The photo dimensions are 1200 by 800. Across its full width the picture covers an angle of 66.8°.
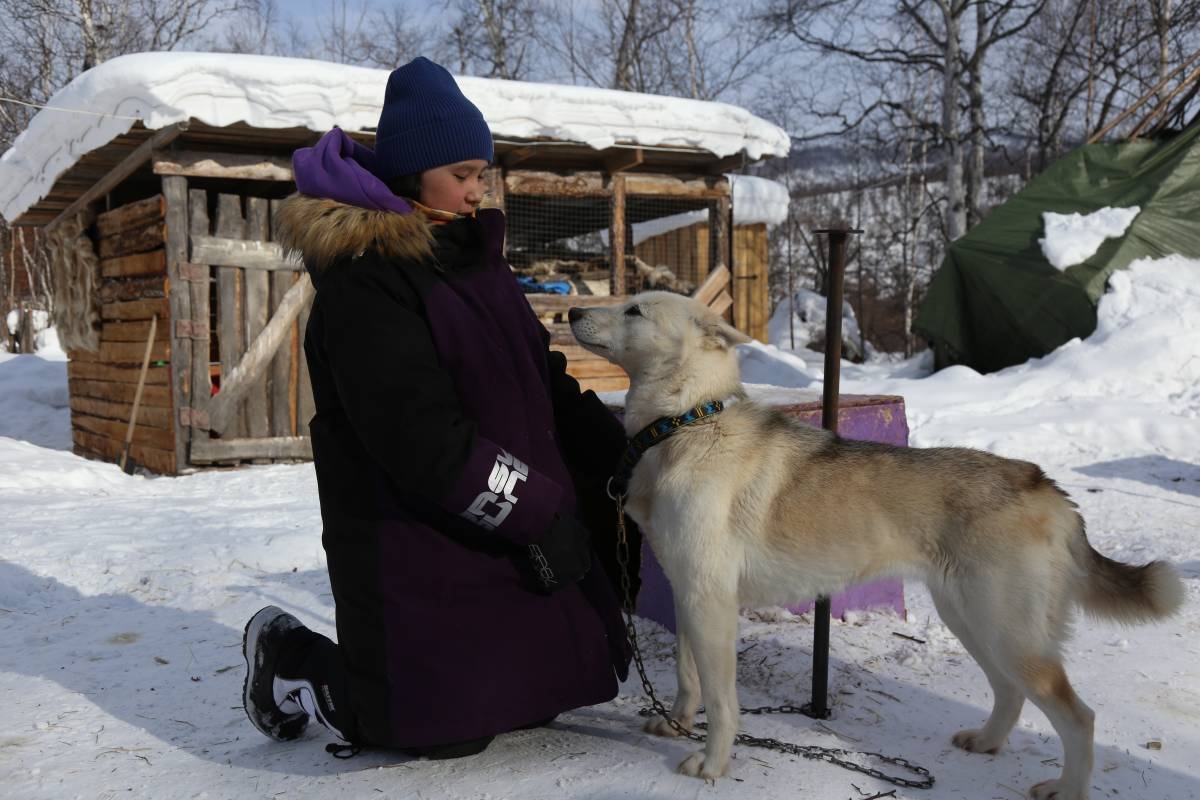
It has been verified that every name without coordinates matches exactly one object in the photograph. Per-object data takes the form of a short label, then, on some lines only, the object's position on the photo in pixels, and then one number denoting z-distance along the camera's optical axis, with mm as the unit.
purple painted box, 3830
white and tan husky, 2490
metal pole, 3021
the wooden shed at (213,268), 8164
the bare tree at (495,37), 23359
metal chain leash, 2525
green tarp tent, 9773
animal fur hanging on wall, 10062
